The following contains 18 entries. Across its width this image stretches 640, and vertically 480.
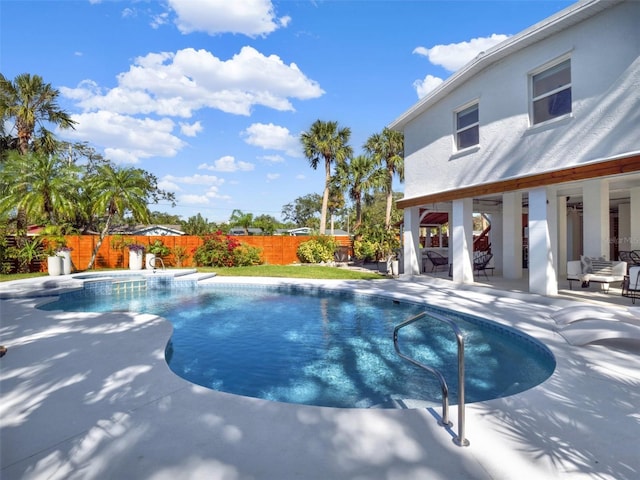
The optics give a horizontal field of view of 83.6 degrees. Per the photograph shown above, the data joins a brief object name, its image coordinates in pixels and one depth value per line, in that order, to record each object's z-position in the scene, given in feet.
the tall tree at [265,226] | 145.07
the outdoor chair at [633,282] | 28.84
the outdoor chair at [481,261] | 47.65
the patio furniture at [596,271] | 33.99
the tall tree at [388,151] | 106.32
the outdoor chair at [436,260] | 57.41
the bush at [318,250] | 82.94
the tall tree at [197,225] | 128.02
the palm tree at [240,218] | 112.57
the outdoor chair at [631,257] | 38.88
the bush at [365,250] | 76.13
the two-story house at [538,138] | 28.14
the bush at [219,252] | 74.13
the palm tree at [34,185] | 58.49
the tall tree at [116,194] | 65.67
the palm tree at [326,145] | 106.93
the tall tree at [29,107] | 65.67
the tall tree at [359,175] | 107.86
